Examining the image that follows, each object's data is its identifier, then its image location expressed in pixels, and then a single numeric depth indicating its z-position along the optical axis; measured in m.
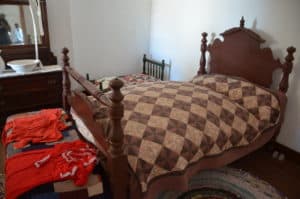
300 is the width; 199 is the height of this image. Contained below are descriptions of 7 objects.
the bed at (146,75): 3.33
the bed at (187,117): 1.49
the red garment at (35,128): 1.85
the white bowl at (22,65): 2.68
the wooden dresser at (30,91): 2.66
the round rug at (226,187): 1.96
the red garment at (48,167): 1.40
